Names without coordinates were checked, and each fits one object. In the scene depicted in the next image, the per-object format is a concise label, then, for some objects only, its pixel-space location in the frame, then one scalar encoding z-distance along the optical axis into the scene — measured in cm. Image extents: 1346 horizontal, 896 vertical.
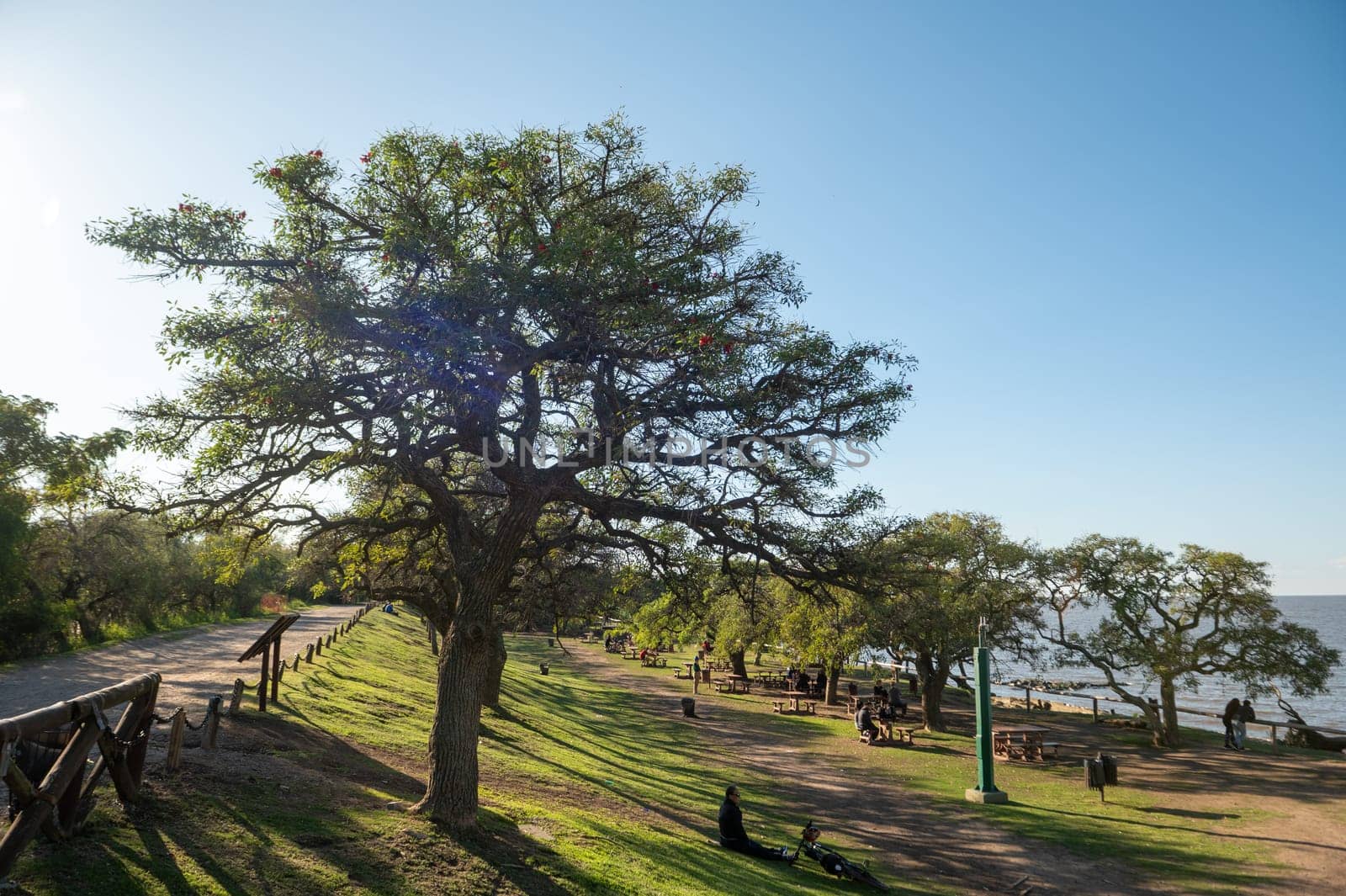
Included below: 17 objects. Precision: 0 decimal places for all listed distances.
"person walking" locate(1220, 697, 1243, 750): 2689
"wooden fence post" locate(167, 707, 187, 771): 931
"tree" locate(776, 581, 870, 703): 2570
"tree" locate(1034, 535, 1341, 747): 2623
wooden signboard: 1408
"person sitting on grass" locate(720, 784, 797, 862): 1238
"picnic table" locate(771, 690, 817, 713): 3244
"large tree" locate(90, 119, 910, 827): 898
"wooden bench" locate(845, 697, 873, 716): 3225
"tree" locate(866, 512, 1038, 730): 2541
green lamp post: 1786
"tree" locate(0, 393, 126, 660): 2073
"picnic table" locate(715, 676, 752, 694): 3997
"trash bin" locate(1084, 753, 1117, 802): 1852
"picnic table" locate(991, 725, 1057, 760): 2317
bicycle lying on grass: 1155
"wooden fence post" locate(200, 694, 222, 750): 1078
